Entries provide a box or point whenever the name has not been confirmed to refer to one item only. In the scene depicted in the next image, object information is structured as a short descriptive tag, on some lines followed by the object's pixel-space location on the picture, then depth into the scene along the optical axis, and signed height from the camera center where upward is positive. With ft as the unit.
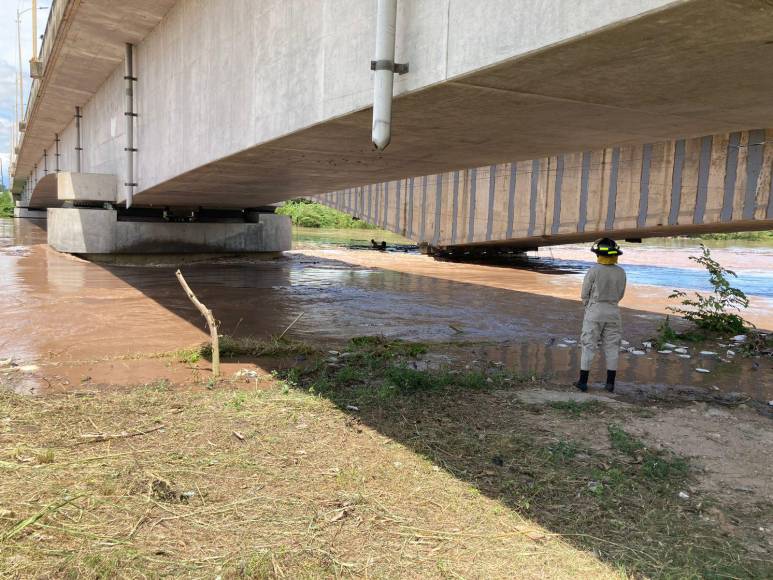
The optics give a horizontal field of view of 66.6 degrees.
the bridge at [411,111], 11.62 +3.50
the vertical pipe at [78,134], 60.70 +8.53
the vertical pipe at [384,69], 14.01 +3.79
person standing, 21.90 -2.74
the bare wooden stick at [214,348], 21.18 -4.60
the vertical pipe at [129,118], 40.14 +7.00
